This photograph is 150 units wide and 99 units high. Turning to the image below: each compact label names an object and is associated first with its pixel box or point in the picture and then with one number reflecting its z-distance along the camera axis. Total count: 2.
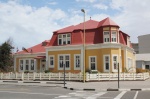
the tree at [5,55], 51.27
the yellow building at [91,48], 39.22
